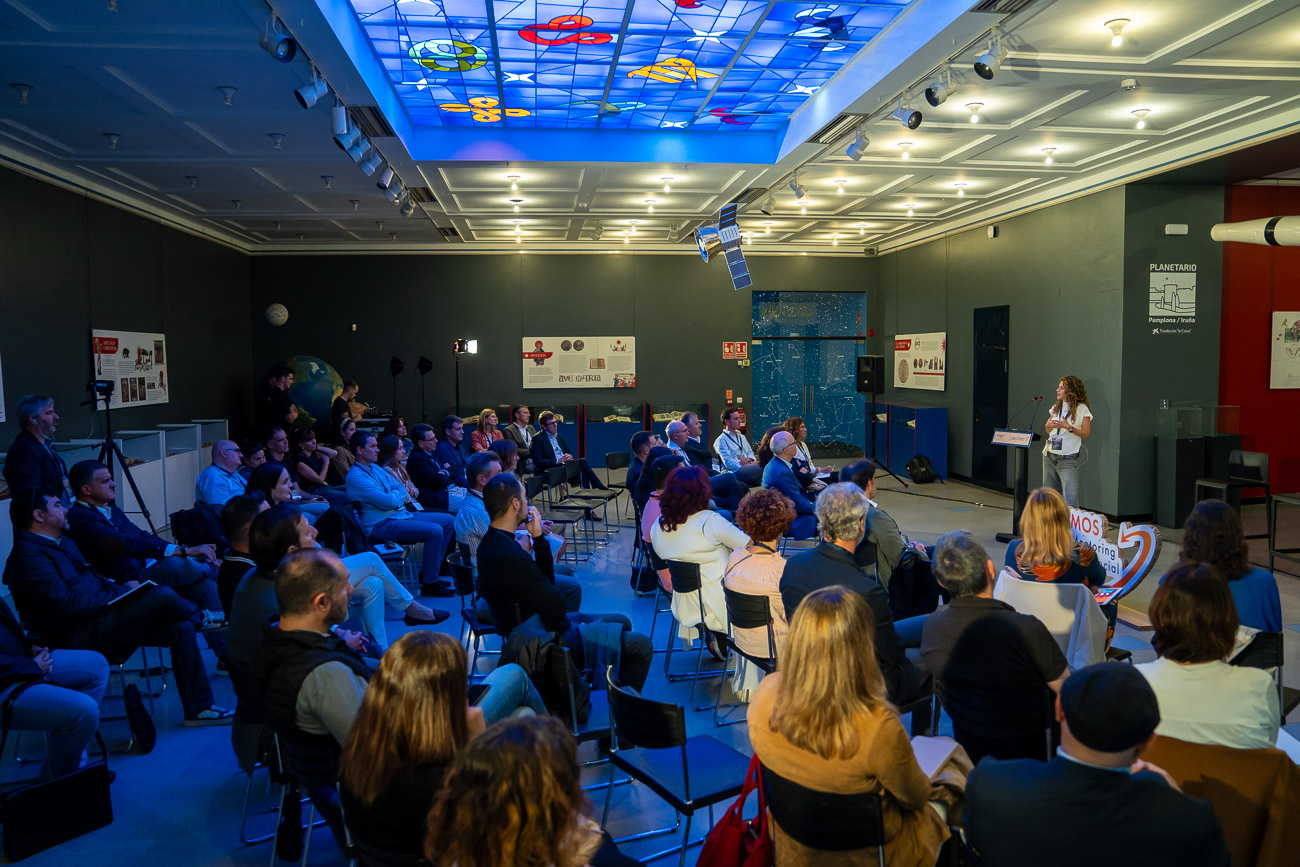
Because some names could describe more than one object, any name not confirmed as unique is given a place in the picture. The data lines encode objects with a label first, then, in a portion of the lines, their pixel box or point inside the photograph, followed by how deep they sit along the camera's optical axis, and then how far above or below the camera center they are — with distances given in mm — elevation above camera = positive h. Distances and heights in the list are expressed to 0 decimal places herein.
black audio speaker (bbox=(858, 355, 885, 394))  12492 -62
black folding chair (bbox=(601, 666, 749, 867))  2543 -1305
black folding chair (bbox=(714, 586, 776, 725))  3635 -1081
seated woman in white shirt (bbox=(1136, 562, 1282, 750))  2217 -848
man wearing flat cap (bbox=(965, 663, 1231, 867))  1656 -893
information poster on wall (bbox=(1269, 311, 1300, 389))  8938 +170
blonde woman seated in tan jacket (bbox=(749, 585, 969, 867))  2008 -879
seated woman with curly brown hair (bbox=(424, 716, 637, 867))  1485 -786
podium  7762 -881
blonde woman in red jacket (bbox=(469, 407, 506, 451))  8531 -645
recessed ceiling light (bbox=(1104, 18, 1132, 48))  4962 +2044
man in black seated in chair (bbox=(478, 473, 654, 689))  3551 -941
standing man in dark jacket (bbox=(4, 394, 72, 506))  5859 -553
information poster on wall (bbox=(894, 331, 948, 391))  12531 +137
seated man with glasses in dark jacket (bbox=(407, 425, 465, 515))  7301 -944
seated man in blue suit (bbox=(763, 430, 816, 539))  6375 -860
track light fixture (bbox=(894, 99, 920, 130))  6156 +1895
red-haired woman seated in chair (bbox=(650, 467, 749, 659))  4418 -909
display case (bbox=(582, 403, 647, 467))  13742 -1041
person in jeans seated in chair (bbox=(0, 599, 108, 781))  3203 -1274
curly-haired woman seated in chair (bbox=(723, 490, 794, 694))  3750 -896
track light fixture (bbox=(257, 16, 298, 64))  4551 +1840
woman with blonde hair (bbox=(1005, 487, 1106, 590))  3506 -744
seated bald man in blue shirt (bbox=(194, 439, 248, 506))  6082 -770
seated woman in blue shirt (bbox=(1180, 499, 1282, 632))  3287 -791
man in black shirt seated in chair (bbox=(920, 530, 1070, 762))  2666 -959
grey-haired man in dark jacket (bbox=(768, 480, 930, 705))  3066 -814
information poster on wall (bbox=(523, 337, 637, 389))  13961 +163
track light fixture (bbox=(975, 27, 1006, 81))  5027 +1890
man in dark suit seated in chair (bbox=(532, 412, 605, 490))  8781 -843
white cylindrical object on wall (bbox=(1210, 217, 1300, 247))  7449 +1266
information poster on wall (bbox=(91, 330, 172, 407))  8805 +117
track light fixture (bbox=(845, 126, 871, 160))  7004 +1896
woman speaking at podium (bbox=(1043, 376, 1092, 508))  7758 -589
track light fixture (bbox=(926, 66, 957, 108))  5629 +1896
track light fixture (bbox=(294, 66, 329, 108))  5344 +1819
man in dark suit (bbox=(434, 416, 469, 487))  8266 -803
